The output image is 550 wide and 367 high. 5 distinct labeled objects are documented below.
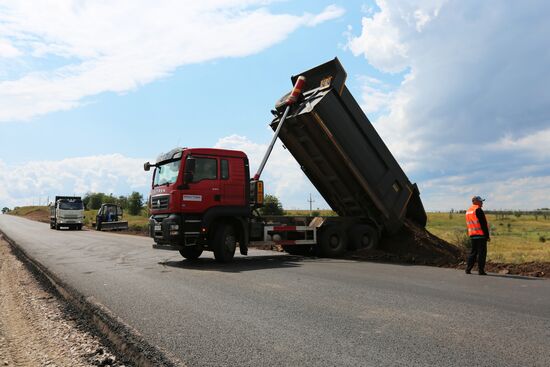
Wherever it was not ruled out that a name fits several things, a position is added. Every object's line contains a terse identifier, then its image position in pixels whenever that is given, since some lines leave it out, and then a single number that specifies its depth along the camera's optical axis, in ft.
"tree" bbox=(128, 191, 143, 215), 265.34
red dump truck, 34.09
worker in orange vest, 29.63
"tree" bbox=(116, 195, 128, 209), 283.28
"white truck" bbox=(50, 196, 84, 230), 111.24
